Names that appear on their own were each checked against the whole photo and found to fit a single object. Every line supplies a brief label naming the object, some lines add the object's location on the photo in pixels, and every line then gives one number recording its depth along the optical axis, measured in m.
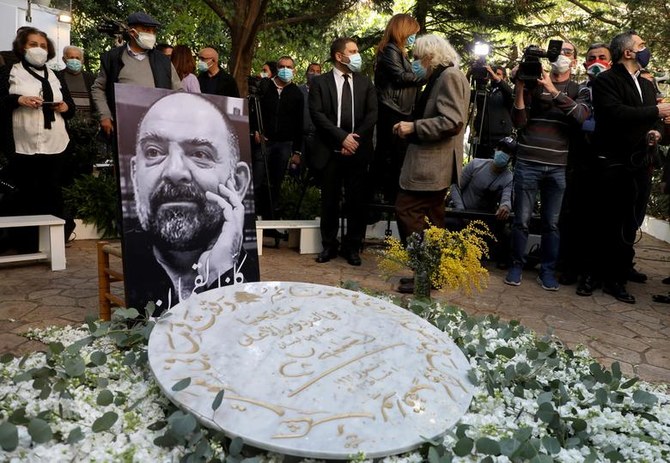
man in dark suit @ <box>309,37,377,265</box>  5.16
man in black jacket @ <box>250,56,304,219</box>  6.52
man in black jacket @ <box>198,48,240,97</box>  5.90
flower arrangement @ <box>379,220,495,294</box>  3.49
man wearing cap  4.19
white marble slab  1.85
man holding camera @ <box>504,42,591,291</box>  4.64
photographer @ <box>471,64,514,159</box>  6.74
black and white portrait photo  3.00
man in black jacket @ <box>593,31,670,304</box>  4.56
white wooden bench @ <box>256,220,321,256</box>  5.75
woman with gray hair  4.24
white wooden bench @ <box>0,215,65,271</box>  4.61
